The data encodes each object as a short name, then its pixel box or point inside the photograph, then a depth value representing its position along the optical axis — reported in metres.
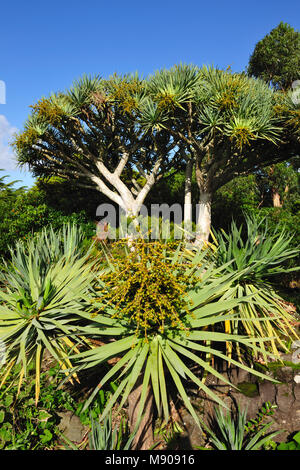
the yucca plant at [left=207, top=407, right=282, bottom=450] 2.62
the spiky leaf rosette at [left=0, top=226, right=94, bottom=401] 3.20
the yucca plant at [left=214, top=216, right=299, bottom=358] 3.81
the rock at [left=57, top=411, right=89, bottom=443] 3.16
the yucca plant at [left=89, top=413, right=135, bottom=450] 2.42
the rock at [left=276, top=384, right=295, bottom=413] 3.13
